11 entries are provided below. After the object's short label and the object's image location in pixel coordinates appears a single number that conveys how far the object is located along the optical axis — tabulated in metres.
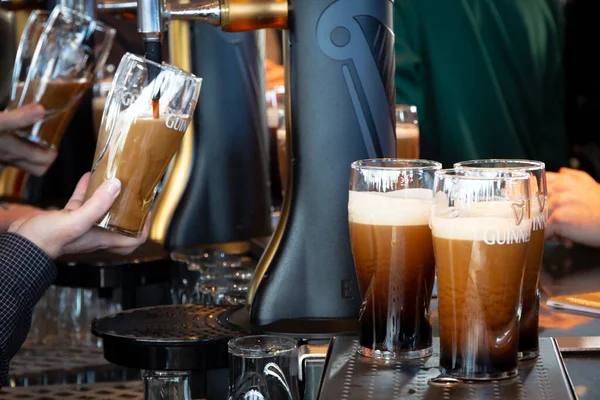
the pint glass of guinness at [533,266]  1.41
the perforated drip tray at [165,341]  1.54
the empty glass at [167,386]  1.50
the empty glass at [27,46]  2.11
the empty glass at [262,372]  1.41
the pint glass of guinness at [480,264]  1.35
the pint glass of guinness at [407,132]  2.08
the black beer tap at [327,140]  1.61
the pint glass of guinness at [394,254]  1.43
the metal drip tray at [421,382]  1.34
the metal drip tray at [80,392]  1.84
